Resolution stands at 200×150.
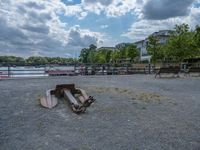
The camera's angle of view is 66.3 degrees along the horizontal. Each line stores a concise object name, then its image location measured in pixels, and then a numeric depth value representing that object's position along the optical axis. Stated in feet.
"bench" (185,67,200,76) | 41.32
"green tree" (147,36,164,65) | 90.41
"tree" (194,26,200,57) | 69.36
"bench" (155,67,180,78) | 36.47
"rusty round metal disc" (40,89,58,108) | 13.53
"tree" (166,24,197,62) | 63.60
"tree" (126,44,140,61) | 130.84
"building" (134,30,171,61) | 166.15
